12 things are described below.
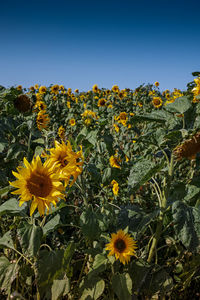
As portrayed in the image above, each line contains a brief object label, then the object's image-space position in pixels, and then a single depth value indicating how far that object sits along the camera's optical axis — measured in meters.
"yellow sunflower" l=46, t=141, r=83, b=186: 1.11
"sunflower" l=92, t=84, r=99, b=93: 7.80
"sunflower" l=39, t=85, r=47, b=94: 6.26
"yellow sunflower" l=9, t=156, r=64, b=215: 1.06
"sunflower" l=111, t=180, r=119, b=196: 2.21
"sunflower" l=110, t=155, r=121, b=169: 2.20
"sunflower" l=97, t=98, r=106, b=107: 5.28
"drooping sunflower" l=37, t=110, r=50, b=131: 2.28
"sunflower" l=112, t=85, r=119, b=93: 7.06
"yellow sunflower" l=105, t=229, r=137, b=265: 1.29
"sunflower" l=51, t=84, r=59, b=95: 7.18
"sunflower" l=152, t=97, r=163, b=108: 5.08
